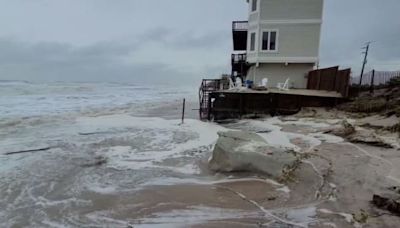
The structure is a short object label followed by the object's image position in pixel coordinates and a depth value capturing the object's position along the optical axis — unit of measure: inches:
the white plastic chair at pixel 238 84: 968.7
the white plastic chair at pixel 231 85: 978.3
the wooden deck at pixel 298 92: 816.9
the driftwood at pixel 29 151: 470.6
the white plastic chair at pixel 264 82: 990.2
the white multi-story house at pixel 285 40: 1055.6
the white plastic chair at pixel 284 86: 1004.6
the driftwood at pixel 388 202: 232.7
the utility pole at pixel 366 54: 1182.9
